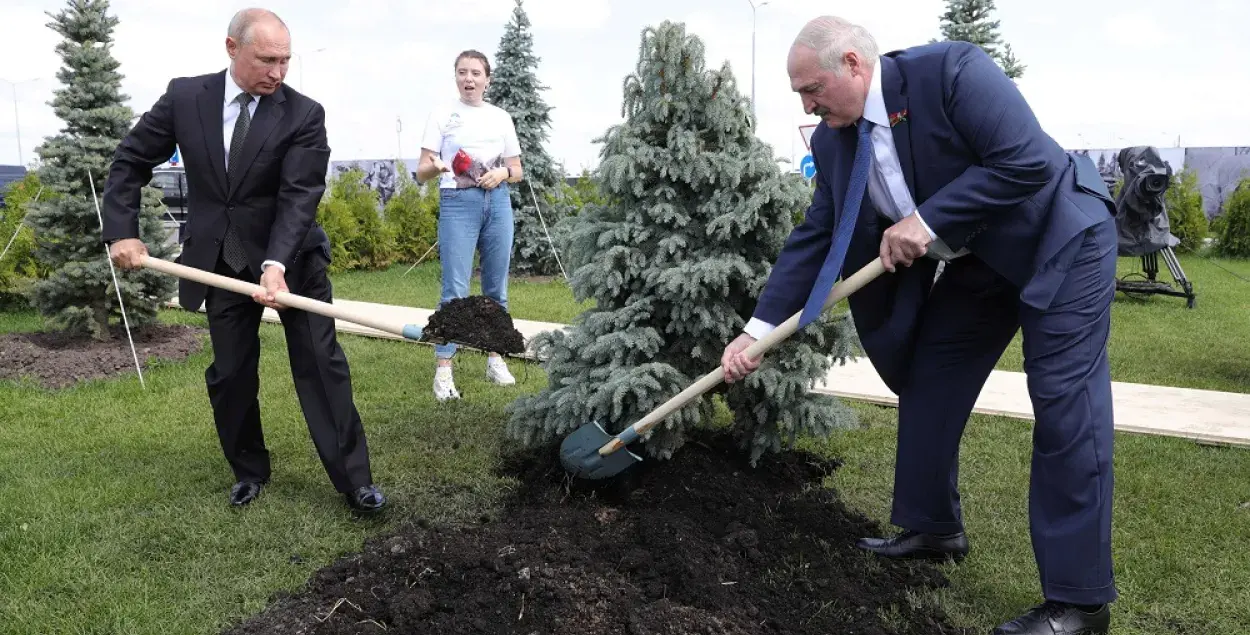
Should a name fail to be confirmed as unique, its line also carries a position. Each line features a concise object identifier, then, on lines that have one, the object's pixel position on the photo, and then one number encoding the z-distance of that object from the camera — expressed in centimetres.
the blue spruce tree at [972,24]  1553
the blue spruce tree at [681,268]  420
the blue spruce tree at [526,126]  1484
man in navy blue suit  303
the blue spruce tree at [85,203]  782
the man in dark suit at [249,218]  408
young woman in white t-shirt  625
